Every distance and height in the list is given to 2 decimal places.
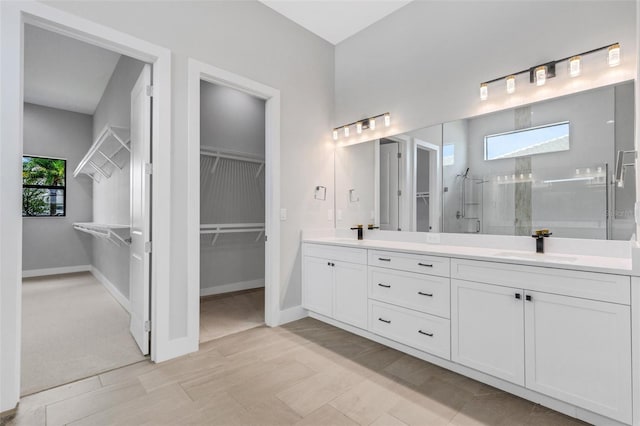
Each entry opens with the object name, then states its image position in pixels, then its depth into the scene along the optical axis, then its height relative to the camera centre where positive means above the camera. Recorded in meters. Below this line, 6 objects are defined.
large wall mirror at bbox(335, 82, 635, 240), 2.00 +0.33
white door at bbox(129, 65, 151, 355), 2.43 +0.02
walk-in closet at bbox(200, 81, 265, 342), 4.36 +0.23
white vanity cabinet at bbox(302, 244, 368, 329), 2.81 -0.68
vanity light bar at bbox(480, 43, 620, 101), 1.95 +1.01
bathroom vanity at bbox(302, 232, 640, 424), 1.56 -0.65
